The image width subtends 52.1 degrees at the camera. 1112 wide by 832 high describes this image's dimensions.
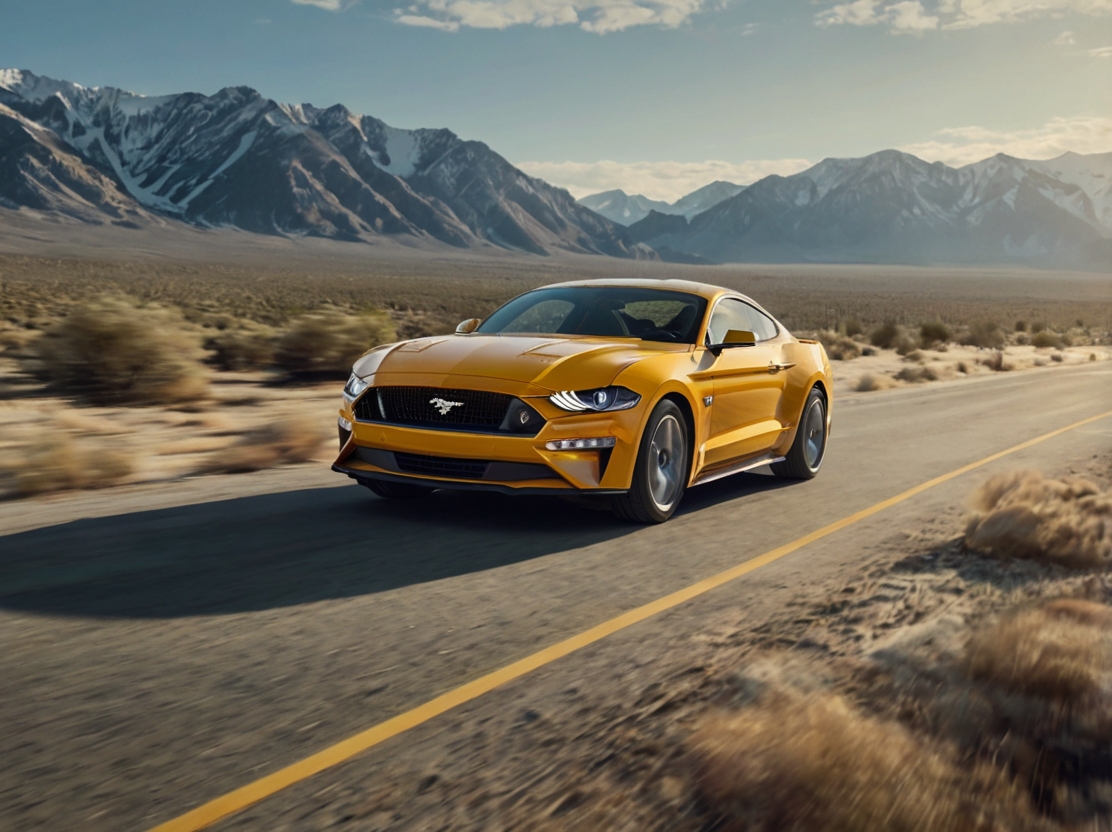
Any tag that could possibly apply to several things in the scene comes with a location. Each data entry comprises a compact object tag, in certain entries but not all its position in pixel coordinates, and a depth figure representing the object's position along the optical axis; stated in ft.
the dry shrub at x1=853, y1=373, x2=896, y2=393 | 72.59
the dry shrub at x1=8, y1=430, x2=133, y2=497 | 27.04
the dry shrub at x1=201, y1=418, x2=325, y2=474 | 31.27
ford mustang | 21.33
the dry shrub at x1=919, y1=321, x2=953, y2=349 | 133.77
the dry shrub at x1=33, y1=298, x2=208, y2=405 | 43.93
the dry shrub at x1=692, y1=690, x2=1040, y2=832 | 9.59
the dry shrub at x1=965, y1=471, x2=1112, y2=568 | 20.30
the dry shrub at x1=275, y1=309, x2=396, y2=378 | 56.08
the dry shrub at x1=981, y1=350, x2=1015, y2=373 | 99.09
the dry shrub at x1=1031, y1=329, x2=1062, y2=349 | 148.87
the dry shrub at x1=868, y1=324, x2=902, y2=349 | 122.72
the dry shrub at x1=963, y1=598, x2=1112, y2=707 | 12.40
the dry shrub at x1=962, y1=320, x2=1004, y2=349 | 141.08
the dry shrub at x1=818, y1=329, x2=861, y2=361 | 105.70
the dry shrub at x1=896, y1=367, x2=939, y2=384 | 81.92
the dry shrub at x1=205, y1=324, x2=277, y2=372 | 57.26
